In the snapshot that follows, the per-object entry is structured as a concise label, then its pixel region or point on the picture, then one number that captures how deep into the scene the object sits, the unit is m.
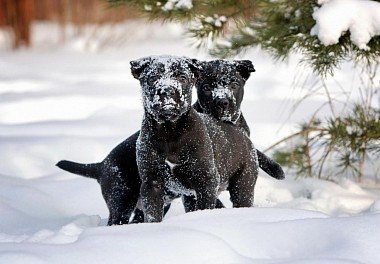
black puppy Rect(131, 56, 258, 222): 5.47
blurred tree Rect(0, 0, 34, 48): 24.59
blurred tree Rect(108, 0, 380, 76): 7.53
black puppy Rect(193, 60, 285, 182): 6.18
